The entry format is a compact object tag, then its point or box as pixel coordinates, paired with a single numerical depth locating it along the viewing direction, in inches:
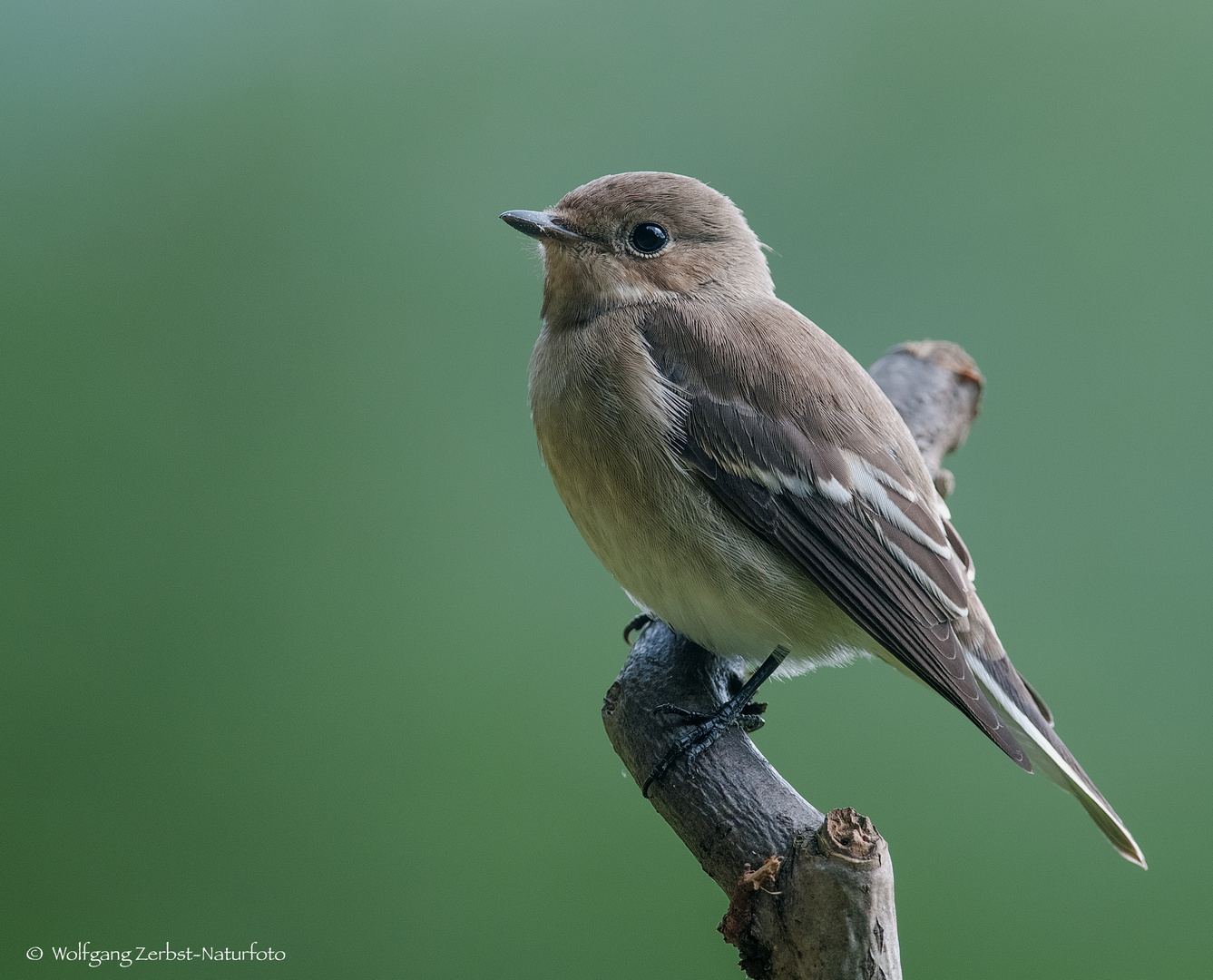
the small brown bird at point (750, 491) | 109.9
